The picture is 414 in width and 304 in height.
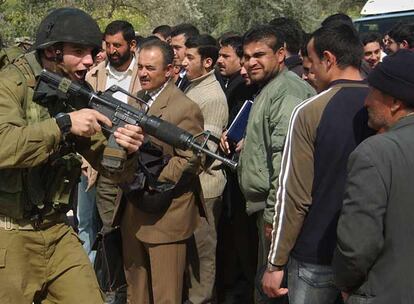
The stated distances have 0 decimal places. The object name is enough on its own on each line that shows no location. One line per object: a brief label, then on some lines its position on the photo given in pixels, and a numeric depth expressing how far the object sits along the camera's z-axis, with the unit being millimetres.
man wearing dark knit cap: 2479
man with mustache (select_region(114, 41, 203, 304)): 4238
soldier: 3131
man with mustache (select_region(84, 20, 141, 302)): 5922
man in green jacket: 3857
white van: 11523
